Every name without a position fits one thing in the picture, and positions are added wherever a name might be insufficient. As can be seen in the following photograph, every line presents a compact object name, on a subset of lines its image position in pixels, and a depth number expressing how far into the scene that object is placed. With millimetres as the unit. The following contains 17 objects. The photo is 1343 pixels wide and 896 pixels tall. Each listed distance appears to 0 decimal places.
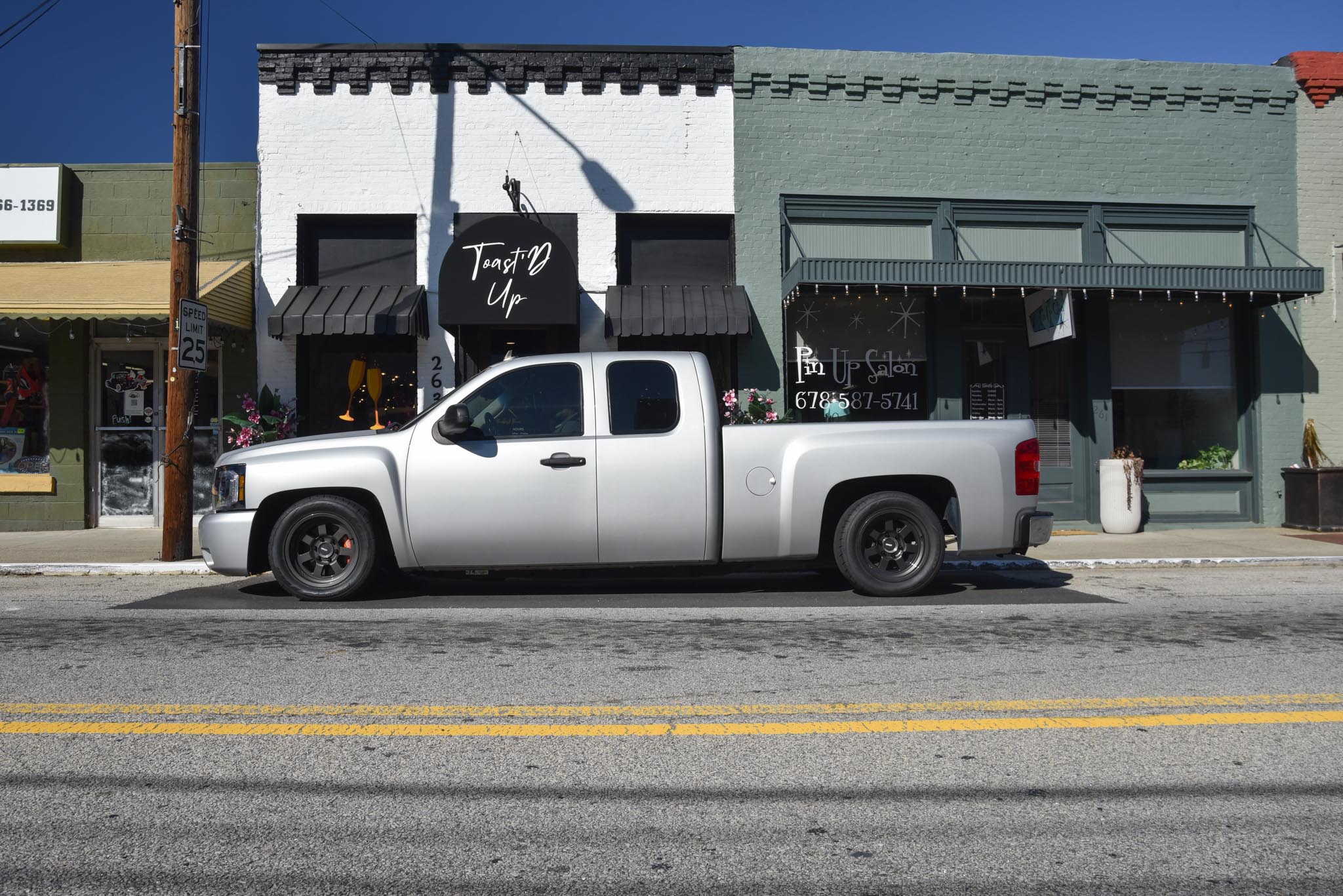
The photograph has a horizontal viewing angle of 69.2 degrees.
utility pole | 10008
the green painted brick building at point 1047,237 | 13703
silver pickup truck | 7090
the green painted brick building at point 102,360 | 13336
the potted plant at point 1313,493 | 13078
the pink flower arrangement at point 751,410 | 12648
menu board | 13875
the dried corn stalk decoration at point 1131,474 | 12984
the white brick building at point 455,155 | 13391
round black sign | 11898
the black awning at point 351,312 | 12375
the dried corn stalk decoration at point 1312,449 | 13773
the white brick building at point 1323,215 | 13992
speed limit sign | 9977
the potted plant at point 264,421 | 12430
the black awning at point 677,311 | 12578
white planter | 13031
